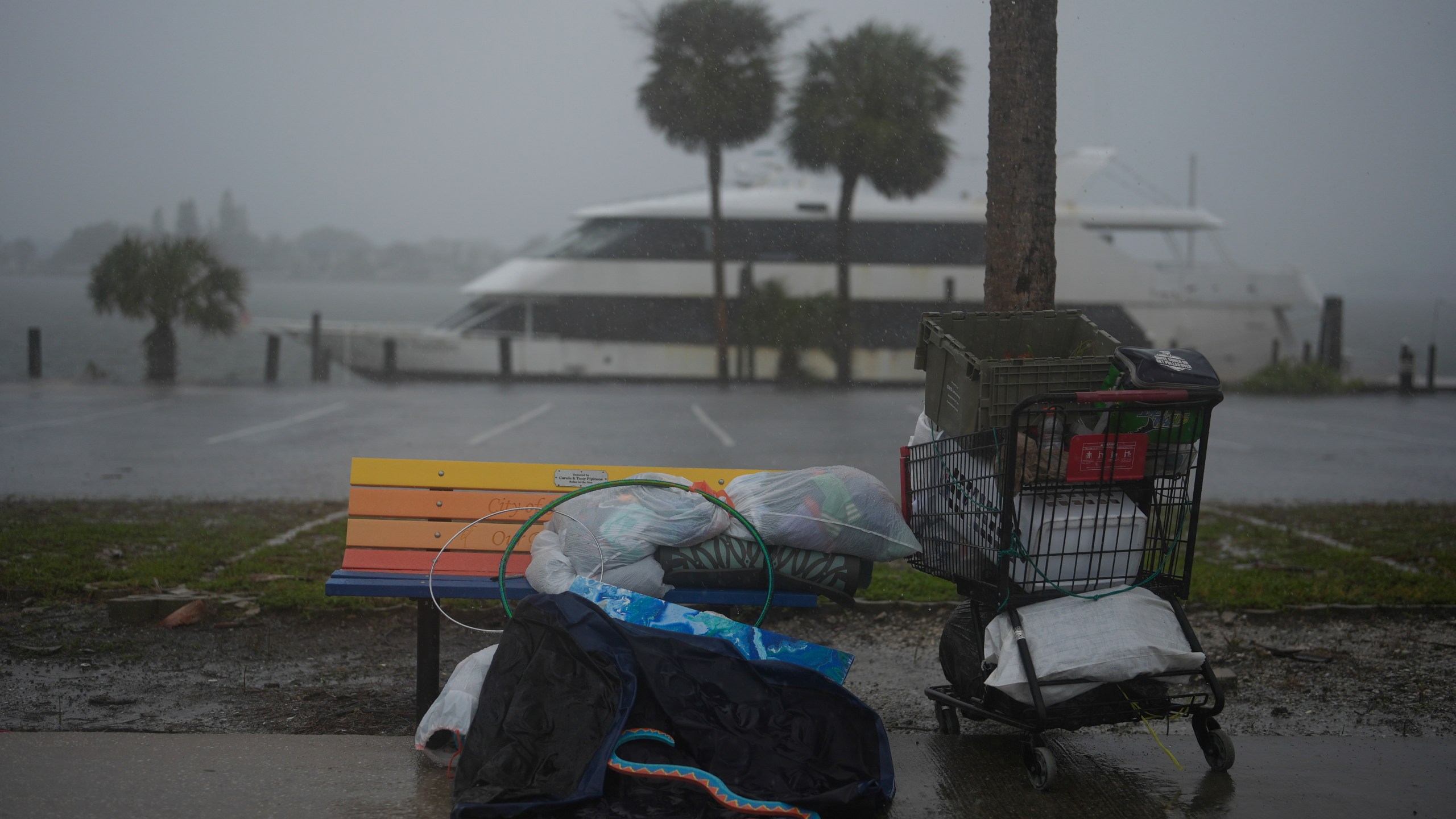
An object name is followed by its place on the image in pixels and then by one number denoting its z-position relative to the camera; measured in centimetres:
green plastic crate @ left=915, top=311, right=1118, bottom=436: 306
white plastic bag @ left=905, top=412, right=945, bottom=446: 346
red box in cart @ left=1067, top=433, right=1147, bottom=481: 298
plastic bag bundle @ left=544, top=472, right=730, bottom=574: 313
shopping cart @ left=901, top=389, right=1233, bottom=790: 297
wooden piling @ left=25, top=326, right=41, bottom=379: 1822
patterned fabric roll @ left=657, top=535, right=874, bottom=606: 322
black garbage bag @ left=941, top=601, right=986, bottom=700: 320
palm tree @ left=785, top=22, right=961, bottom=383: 2084
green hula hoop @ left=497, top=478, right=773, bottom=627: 312
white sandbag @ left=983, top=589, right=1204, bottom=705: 294
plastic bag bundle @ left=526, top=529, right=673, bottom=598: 307
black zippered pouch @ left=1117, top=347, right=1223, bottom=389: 300
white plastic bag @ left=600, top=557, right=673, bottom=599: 312
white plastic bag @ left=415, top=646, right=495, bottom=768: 290
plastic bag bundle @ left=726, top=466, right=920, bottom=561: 324
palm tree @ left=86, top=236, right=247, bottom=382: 2033
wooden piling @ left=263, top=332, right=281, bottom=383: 2269
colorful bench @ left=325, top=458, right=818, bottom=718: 356
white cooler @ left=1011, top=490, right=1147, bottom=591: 302
